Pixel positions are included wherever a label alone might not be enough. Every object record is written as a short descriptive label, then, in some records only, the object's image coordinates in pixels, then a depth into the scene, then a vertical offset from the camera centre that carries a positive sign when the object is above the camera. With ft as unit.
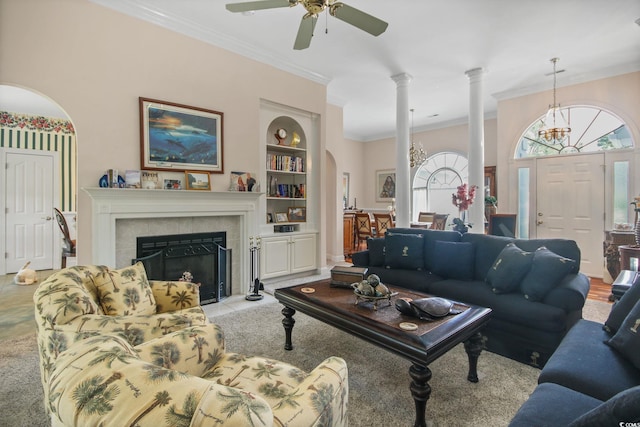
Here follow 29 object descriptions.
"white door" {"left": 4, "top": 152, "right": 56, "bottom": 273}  17.48 +0.10
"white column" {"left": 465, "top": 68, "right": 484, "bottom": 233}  15.38 +3.46
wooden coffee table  5.22 -2.23
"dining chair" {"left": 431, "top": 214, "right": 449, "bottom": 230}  22.13 -0.76
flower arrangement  13.87 +0.59
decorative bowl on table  7.00 -1.84
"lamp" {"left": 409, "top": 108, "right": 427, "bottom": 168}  22.43 +4.12
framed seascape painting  11.12 +2.83
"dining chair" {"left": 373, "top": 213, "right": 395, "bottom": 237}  22.39 -0.82
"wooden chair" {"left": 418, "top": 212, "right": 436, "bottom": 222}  23.99 -0.44
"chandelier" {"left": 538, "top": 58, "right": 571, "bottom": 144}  14.71 +4.83
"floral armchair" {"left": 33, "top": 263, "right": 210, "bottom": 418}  4.21 -1.61
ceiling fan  7.13 +4.98
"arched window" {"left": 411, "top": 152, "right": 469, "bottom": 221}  25.63 +2.57
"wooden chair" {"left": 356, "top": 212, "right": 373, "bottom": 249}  23.64 -1.13
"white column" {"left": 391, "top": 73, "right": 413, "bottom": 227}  16.07 +3.30
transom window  15.70 +4.04
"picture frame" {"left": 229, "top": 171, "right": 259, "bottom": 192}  13.24 +1.29
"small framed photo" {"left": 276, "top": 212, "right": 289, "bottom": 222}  16.08 -0.29
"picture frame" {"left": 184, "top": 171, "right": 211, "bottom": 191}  11.93 +1.23
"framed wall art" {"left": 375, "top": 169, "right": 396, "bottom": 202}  28.80 +2.47
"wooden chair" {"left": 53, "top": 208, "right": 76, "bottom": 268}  14.74 -1.40
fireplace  10.02 -0.25
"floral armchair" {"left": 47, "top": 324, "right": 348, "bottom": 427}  1.96 -1.24
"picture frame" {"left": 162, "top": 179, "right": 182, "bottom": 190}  11.53 +1.03
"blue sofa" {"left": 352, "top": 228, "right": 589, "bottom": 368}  7.41 -2.03
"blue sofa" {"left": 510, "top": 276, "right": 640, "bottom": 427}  2.55 -2.37
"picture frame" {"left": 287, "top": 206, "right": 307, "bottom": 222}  16.52 -0.14
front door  16.02 +0.46
